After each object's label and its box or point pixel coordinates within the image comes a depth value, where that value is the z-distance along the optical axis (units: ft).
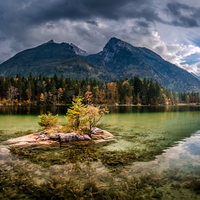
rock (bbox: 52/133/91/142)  54.75
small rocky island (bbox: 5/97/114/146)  54.39
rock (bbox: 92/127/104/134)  65.83
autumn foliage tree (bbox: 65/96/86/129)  61.19
